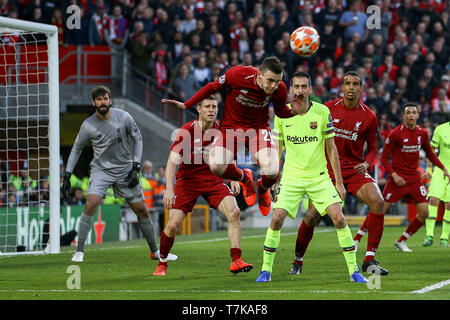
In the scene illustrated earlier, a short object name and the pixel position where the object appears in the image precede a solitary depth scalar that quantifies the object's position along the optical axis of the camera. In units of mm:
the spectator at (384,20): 25631
